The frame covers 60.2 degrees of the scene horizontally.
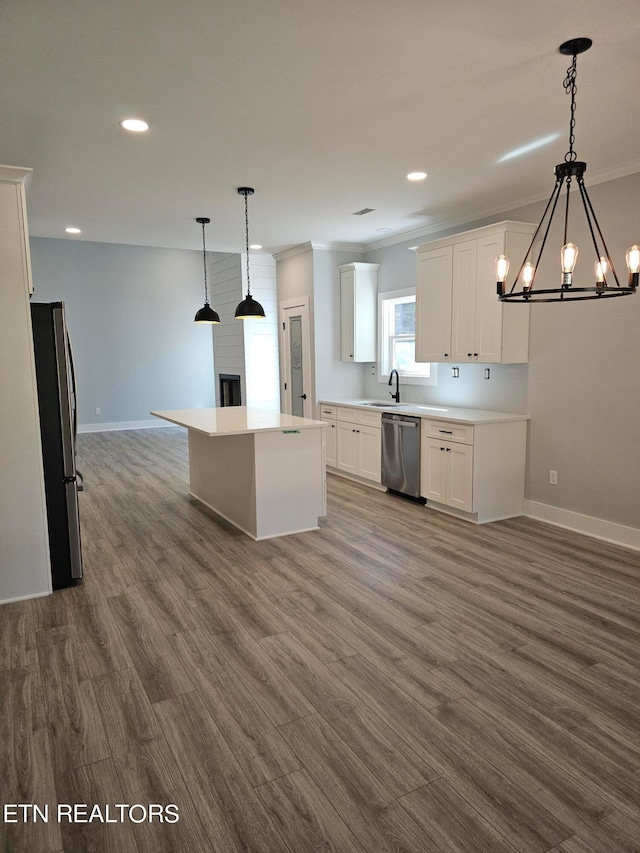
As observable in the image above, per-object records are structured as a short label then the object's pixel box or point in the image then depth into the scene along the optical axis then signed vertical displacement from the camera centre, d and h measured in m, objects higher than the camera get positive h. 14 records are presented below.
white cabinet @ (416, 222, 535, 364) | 4.54 +0.50
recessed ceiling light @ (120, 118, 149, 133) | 3.06 +1.33
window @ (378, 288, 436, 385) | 5.99 +0.25
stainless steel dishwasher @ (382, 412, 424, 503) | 5.11 -0.90
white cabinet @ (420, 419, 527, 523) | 4.51 -0.91
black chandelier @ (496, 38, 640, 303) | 2.29 +0.40
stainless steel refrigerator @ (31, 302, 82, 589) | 3.24 -0.41
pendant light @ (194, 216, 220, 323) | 5.98 +0.50
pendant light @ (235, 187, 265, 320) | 4.90 +0.47
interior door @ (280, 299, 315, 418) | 6.80 +0.02
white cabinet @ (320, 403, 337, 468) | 6.43 -0.84
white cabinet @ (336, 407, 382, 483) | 5.67 -0.89
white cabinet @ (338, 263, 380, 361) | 6.39 +0.60
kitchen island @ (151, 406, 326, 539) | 4.16 -0.85
